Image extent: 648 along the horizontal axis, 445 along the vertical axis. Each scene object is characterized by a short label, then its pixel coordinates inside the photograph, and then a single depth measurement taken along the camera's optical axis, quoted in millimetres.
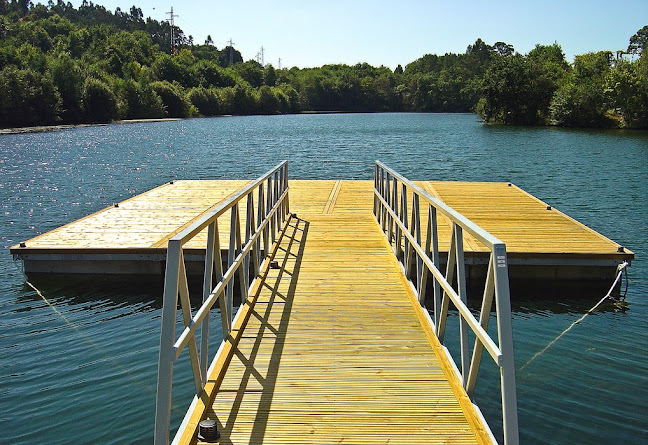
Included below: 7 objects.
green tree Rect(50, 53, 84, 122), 67712
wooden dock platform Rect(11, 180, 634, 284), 7898
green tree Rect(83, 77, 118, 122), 70000
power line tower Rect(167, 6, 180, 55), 163625
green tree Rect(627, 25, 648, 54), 146750
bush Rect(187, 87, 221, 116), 102500
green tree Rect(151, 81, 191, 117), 90125
